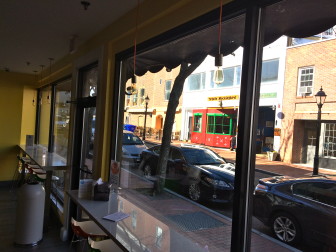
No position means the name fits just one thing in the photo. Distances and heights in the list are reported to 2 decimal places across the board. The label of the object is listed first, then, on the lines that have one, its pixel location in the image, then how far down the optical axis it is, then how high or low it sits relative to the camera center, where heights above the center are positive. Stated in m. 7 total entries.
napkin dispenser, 2.42 -0.61
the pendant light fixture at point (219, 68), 1.48 +0.31
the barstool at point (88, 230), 2.12 -0.88
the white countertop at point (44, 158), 3.93 -0.70
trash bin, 3.36 -1.16
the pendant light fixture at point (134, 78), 2.46 +0.36
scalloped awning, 1.43 +0.59
